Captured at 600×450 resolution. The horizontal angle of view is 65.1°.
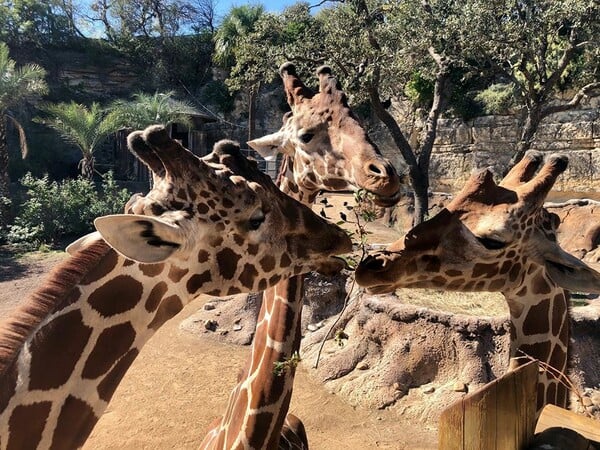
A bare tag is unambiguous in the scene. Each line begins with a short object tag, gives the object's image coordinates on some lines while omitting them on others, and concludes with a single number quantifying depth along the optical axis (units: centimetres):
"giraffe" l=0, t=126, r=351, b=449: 156
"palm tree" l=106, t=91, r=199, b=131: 1906
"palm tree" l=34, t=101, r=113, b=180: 1716
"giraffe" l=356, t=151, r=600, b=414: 221
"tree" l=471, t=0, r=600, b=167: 928
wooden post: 126
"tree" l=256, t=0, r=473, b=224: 1030
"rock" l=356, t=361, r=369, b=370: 614
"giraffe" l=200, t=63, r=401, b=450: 261
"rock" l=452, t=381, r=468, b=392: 534
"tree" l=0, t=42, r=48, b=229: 1433
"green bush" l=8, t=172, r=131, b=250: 1387
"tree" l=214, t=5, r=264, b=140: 2383
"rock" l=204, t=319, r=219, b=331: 805
